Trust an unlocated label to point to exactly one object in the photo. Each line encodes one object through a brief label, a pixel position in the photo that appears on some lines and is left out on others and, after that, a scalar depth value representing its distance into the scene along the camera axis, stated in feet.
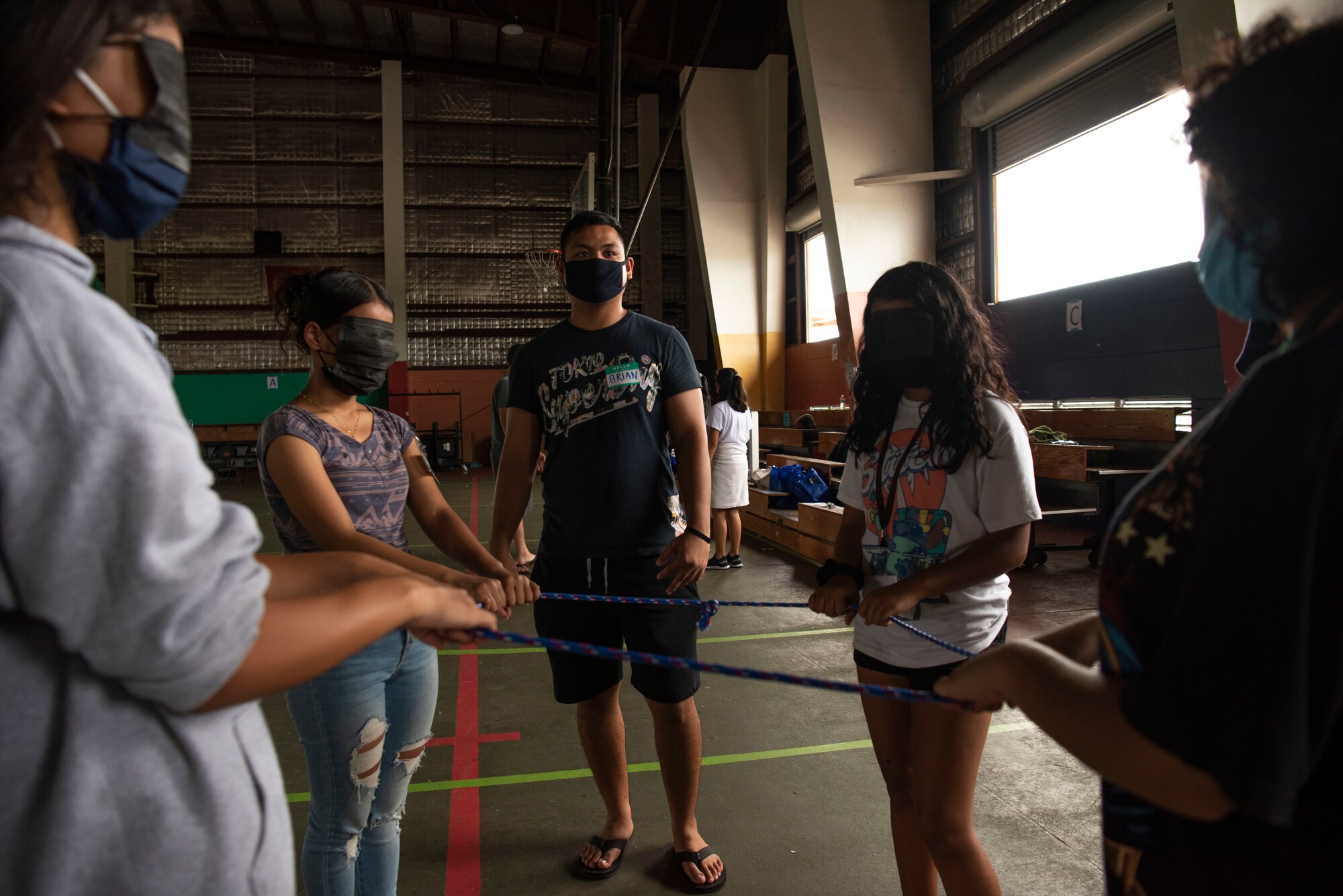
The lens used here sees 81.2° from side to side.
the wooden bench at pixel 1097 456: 20.08
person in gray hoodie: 2.02
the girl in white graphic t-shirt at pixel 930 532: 5.28
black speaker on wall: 53.26
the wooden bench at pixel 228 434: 53.21
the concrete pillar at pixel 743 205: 44.01
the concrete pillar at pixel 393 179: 53.78
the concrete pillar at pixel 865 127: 30.91
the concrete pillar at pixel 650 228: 55.77
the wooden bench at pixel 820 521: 21.80
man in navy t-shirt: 7.68
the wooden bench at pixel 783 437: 37.42
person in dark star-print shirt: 2.15
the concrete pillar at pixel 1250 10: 16.21
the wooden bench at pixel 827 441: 33.63
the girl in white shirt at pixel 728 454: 21.08
